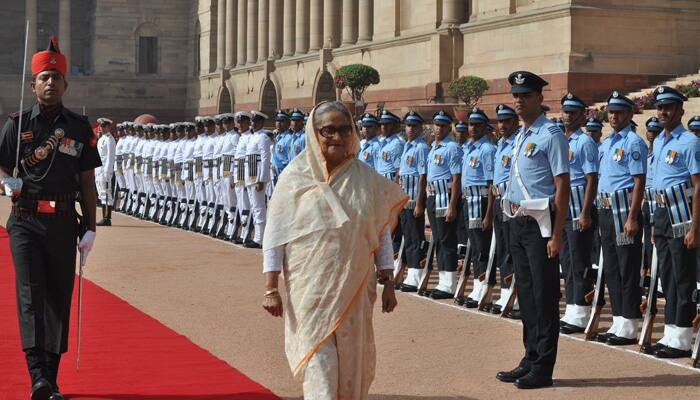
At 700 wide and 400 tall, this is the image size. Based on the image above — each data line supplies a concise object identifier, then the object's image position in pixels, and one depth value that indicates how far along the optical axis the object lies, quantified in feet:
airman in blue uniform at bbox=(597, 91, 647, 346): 35.68
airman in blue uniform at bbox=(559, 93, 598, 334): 38.45
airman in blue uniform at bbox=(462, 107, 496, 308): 45.34
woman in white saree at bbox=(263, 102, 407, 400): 22.22
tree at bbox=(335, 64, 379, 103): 124.67
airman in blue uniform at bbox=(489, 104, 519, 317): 39.11
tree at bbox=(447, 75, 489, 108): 104.88
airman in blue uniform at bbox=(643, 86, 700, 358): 33.27
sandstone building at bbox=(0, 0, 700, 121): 102.12
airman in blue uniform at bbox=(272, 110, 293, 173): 71.00
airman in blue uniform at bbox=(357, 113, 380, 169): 53.95
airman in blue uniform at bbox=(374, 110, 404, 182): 52.29
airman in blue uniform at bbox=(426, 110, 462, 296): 47.16
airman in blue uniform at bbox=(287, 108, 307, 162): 69.36
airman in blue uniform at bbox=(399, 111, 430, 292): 49.32
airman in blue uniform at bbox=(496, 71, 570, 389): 29.55
